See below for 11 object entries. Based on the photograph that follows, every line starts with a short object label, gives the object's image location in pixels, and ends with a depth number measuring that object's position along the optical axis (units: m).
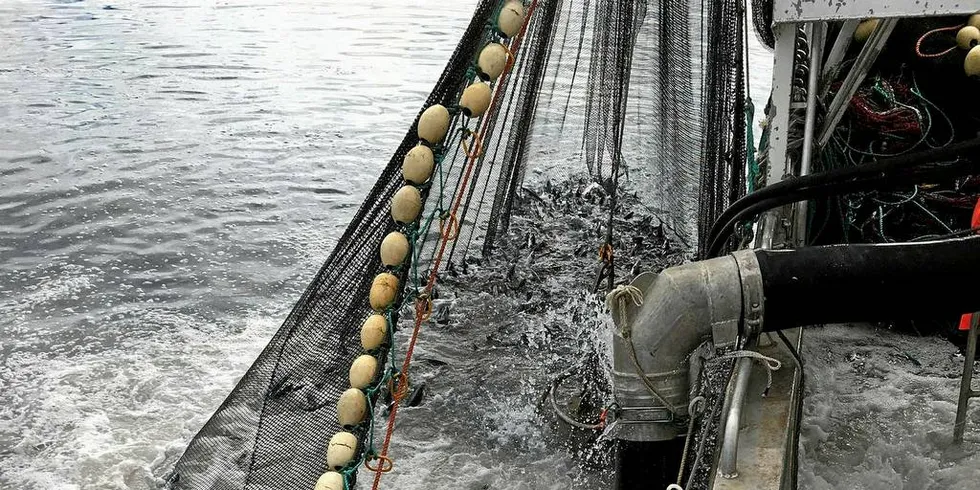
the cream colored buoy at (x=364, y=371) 2.86
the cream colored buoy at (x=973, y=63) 4.20
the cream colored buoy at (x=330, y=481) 2.73
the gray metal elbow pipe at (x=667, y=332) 2.57
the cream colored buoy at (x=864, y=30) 5.41
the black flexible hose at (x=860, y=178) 2.59
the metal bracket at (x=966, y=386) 3.68
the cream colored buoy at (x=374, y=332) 2.88
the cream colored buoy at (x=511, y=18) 3.09
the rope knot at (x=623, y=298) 2.70
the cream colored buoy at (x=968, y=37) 4.74
